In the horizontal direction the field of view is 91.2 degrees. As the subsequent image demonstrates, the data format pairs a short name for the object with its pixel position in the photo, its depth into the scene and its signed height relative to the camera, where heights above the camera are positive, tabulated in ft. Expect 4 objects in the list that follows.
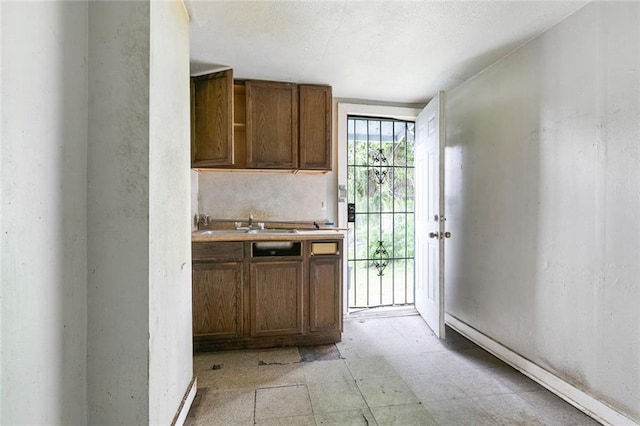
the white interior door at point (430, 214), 8.68 -0.15
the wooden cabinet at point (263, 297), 8.11 -2.33
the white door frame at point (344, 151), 10.84 +2.03
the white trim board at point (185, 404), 5.27 -3.54
